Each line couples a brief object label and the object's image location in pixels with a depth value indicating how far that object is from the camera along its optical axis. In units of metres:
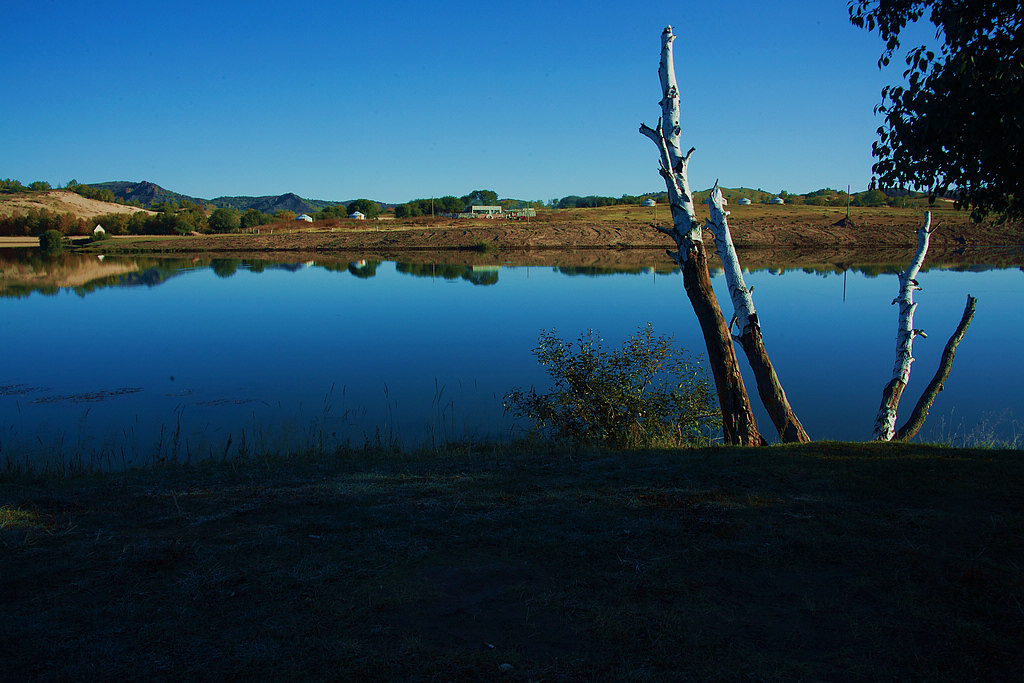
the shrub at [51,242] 73.69
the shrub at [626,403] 9.39
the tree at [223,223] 94.62
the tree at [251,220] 97.77
